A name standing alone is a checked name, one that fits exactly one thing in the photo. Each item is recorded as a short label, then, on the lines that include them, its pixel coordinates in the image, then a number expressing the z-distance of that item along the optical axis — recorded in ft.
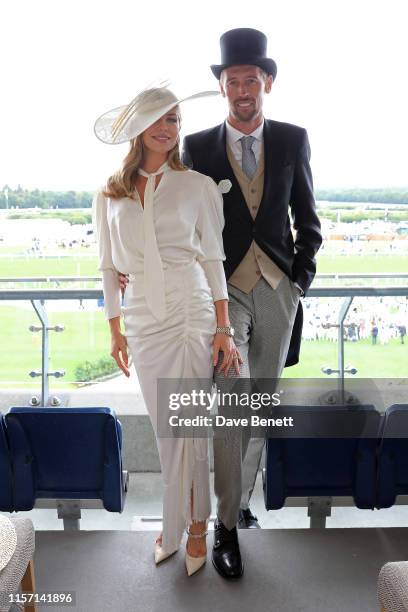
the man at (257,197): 7.03
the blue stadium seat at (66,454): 6.91
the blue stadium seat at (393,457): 6.80
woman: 6.33
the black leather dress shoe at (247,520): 7.62
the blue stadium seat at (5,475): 6.88
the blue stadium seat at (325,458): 7.00
